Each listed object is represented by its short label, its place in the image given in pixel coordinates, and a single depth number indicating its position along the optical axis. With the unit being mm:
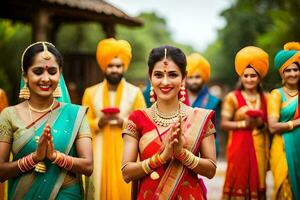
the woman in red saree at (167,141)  3936
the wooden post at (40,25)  11047
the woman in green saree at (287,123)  5828
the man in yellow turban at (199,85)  7469
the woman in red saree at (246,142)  6832
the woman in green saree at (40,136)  4031
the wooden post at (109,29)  12766
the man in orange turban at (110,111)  6301
